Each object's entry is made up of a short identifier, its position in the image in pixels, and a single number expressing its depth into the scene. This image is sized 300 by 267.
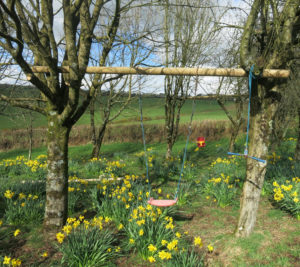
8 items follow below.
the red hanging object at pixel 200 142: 9.56
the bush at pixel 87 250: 3.02
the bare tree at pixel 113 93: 8.62
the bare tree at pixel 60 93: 3.46
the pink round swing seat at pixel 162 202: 3.25
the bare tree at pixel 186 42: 7.84
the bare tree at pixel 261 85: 3.14
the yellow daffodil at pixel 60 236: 3.01
